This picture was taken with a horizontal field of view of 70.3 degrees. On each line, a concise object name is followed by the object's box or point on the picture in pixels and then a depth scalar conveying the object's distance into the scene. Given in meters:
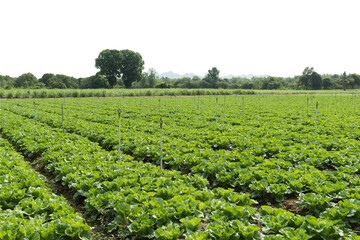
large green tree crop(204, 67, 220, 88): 110.47
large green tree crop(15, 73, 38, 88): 91.09
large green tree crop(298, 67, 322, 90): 103.88
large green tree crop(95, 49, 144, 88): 81.31
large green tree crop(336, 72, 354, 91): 104.64
